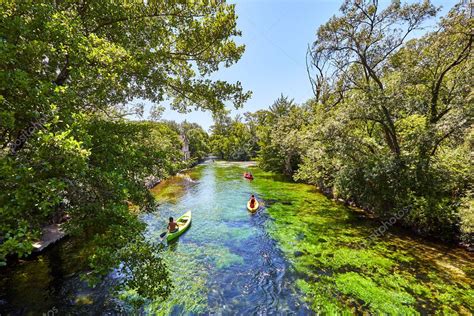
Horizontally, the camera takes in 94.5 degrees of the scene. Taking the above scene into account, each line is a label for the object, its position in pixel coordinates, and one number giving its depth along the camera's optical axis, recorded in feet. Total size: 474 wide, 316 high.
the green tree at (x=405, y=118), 32.48
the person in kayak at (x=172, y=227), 37.40
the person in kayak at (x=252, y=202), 51.37
